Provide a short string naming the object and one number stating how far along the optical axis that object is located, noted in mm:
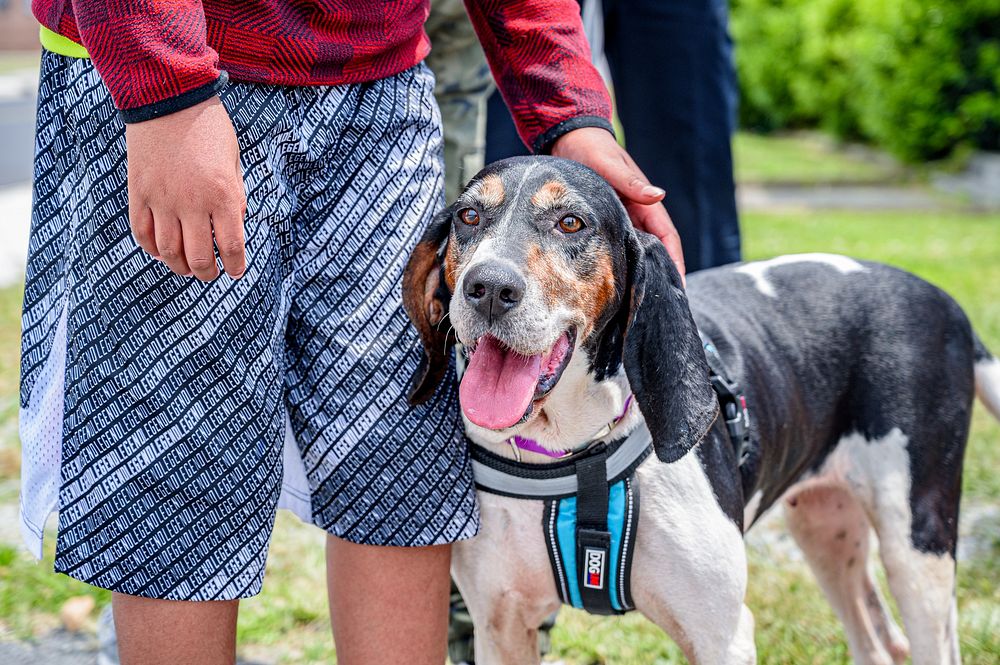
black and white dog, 2252
